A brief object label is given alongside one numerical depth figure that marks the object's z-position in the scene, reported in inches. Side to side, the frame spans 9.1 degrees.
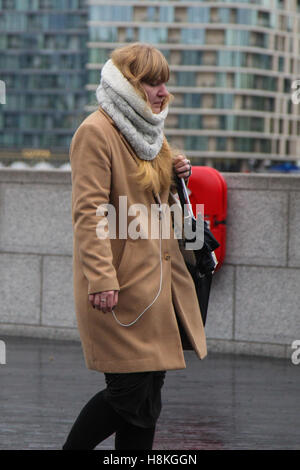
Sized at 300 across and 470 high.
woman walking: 252.6
